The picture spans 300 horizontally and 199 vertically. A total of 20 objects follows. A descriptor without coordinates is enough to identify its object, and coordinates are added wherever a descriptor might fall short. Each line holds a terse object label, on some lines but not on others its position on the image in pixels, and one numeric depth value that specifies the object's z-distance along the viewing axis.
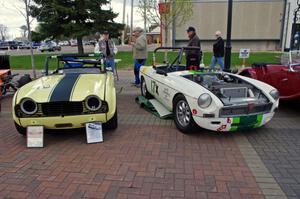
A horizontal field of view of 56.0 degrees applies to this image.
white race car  4.20
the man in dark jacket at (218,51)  9.84
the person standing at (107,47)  9.52
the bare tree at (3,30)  78.82
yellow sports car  4.09
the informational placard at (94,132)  4.24
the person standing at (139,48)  8.75
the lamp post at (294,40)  9.41
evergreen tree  23.09
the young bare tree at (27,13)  9.14
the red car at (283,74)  5.48
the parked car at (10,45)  54.62
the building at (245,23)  32.44
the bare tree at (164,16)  24.83
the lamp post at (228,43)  8.17
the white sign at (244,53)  10.13
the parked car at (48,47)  39.75
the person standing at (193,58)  6.76
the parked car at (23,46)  55.03
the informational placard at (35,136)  4.16
